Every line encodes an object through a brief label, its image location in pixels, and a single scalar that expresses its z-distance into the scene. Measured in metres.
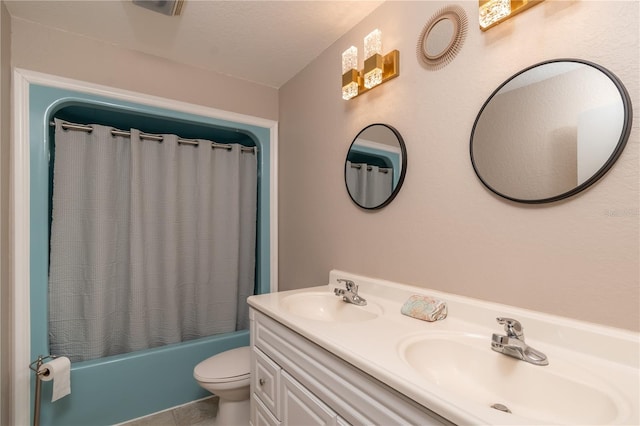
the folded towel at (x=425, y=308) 1.10
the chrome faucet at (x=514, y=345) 0.80
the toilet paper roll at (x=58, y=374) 1.50
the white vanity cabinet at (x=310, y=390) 0.73
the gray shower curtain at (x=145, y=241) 1.84
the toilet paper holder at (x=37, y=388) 1.50
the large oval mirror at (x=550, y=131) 0.79
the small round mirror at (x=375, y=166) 1.37
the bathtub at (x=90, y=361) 1.60
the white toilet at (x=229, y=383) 1.56
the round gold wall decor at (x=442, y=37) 1.13
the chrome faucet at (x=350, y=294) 1.39
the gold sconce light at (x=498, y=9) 0.94
